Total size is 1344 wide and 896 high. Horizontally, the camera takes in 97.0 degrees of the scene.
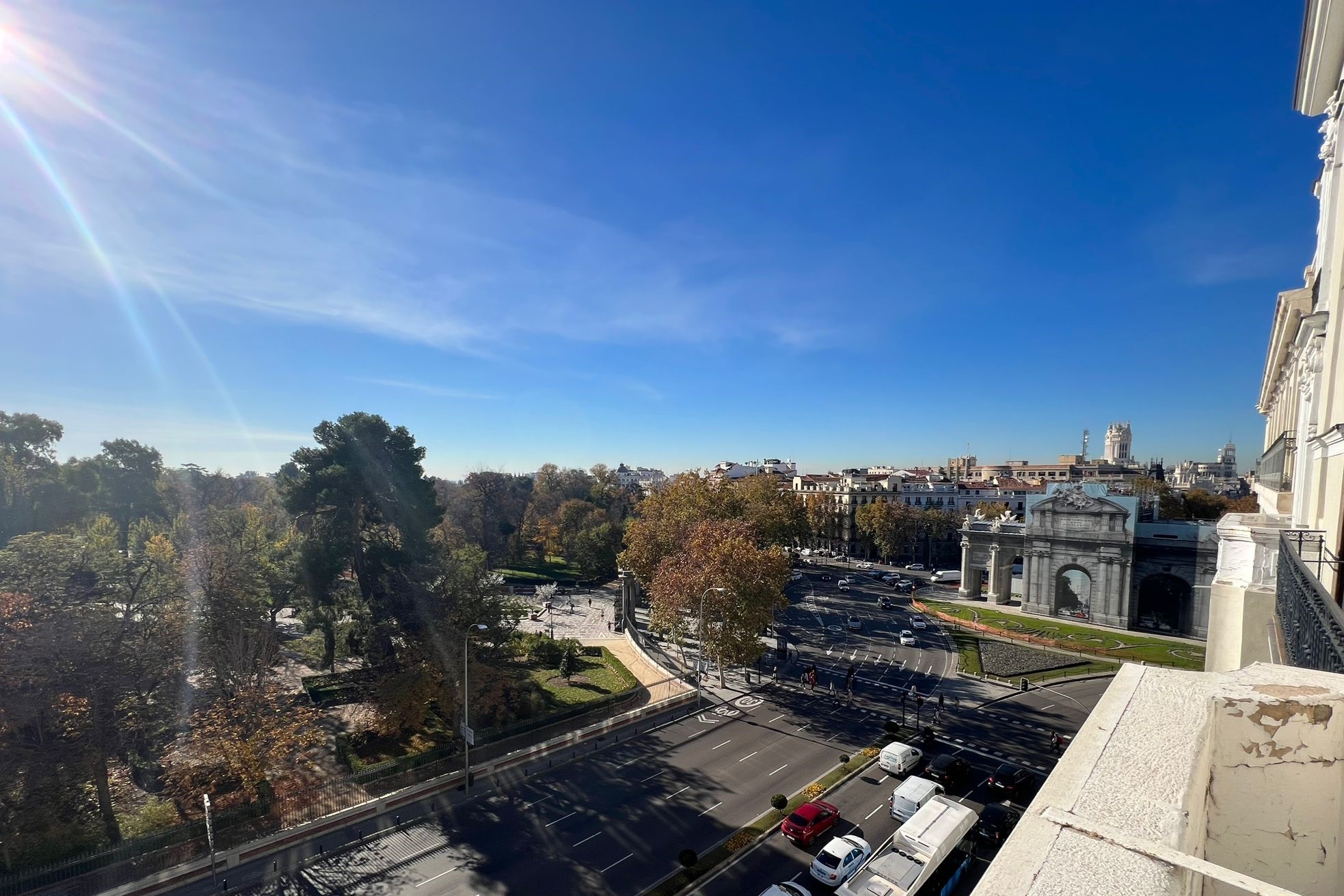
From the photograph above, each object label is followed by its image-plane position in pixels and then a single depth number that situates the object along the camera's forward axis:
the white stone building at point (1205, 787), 2.69
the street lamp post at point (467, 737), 18.88
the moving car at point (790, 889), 13.56
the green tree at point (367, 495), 29.82
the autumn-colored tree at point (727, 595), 27.16
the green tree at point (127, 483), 48.66
